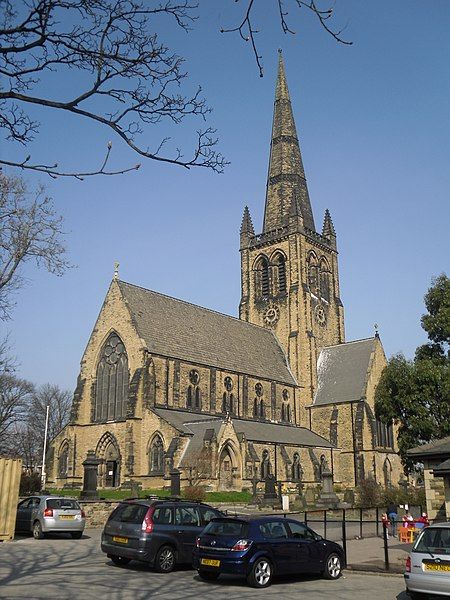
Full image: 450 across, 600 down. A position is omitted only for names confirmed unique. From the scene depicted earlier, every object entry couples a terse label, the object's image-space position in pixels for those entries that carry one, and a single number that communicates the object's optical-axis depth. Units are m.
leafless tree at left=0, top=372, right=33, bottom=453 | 62.46
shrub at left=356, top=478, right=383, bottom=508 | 37.53
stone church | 39.28
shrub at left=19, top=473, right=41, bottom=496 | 30.43
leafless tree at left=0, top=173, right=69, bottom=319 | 25.06
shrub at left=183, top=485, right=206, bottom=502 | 31.97
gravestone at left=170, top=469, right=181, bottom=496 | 30.95
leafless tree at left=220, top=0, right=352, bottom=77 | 5.71
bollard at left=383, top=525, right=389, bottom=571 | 14.13
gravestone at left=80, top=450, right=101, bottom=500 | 28.09
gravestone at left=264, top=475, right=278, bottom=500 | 34.44
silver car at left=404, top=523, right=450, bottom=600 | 10.05
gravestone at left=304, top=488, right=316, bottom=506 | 37.78
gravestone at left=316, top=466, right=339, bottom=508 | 37.03
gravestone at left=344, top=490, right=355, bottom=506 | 39.10
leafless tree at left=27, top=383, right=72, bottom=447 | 78.44
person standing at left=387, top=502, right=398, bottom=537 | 24.11
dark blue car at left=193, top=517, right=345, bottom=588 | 12.12
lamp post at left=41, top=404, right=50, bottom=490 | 43.27
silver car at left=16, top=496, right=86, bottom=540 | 19.33
